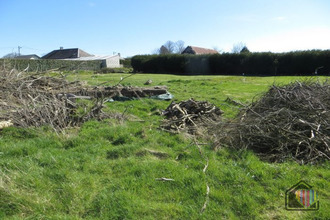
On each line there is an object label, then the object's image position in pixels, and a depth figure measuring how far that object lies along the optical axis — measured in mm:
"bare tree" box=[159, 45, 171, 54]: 75688
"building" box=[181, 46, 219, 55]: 55269
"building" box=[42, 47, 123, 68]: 62266
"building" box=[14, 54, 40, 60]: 74562
